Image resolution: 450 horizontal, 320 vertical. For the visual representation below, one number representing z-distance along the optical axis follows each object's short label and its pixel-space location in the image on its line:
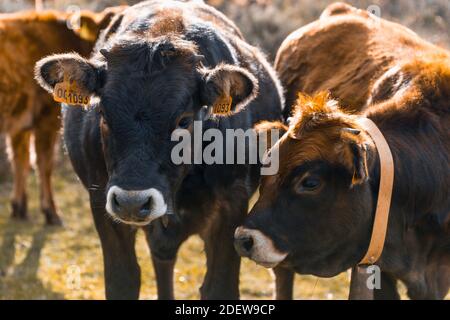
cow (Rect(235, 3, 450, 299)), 8.74
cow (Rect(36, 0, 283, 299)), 9.02
